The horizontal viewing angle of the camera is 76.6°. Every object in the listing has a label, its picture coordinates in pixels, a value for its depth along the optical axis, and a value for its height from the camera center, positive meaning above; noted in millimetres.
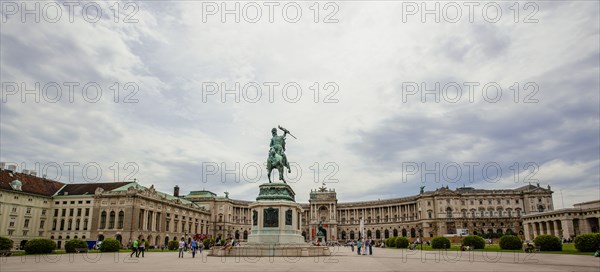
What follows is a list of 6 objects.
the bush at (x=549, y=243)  41562 -2928
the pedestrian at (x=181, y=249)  35475 -2862
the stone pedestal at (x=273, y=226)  30688 -784
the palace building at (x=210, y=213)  76688 +1169
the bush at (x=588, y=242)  35925 -2504
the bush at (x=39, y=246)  38500 -2831
